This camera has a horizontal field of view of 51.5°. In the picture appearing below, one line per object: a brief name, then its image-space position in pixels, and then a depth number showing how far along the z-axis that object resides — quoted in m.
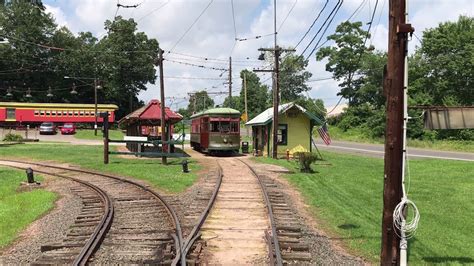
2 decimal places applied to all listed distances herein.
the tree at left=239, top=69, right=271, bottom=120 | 115.25
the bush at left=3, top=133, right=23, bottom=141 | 48.44
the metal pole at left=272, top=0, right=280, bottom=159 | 31.94
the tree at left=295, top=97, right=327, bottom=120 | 88.99
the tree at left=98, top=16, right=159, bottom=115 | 93.19
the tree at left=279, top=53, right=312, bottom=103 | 105.06
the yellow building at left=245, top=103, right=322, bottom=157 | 34.72
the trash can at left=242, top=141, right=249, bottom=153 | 40.12
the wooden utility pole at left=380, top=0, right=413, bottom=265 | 7.82
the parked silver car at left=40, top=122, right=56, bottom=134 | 61.62
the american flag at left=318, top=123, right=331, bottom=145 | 30.52
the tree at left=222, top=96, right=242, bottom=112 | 108.14
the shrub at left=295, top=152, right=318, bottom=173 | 24.05
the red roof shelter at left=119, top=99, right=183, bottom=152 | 33.16
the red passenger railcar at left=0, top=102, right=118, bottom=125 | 67.06
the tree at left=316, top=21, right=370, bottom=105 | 75.31
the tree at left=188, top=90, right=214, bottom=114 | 137.30
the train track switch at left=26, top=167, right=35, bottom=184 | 20.36
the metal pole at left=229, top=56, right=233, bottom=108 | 56.50
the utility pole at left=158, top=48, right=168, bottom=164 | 26.91
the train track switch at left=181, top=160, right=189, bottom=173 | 23.02
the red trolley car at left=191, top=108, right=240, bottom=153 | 34.06
